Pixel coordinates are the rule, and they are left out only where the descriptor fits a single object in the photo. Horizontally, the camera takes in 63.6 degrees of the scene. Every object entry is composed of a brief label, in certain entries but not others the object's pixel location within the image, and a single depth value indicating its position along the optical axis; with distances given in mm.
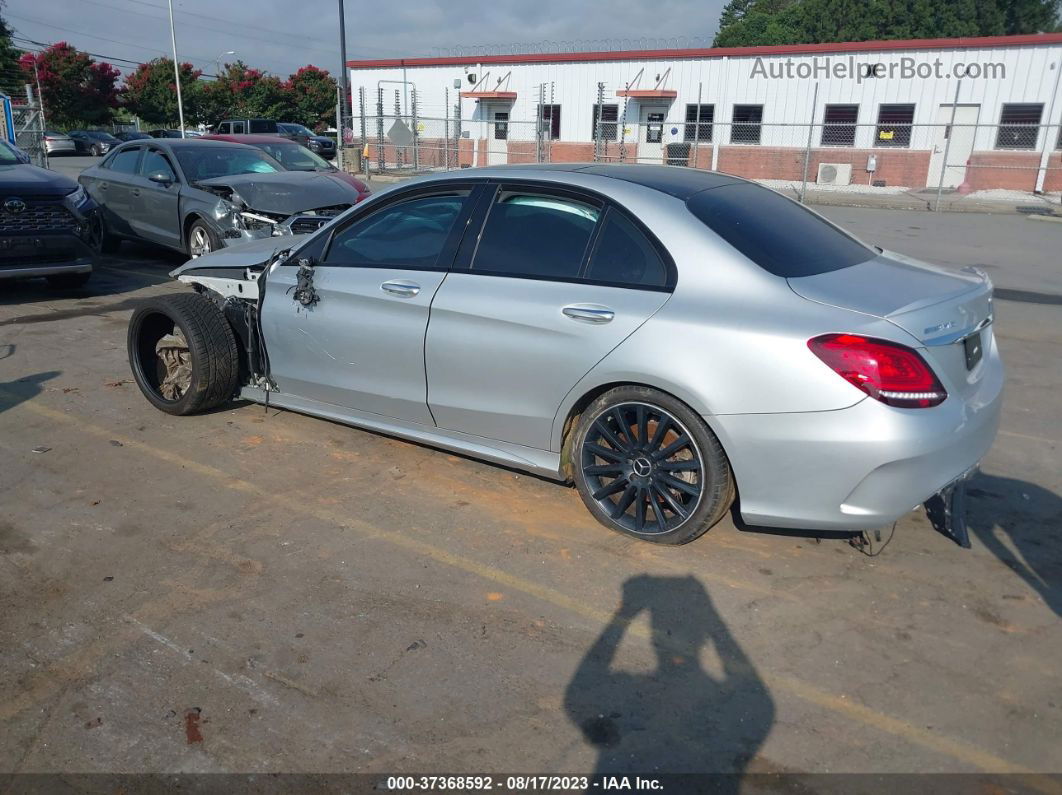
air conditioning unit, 29453
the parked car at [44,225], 8562
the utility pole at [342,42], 35894
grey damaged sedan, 9953
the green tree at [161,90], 51688
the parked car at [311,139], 33094
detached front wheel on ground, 5402
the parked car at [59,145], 40725
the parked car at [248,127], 32250
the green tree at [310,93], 51094
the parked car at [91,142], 43594
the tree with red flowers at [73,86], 49500
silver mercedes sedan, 3436
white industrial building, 27375
